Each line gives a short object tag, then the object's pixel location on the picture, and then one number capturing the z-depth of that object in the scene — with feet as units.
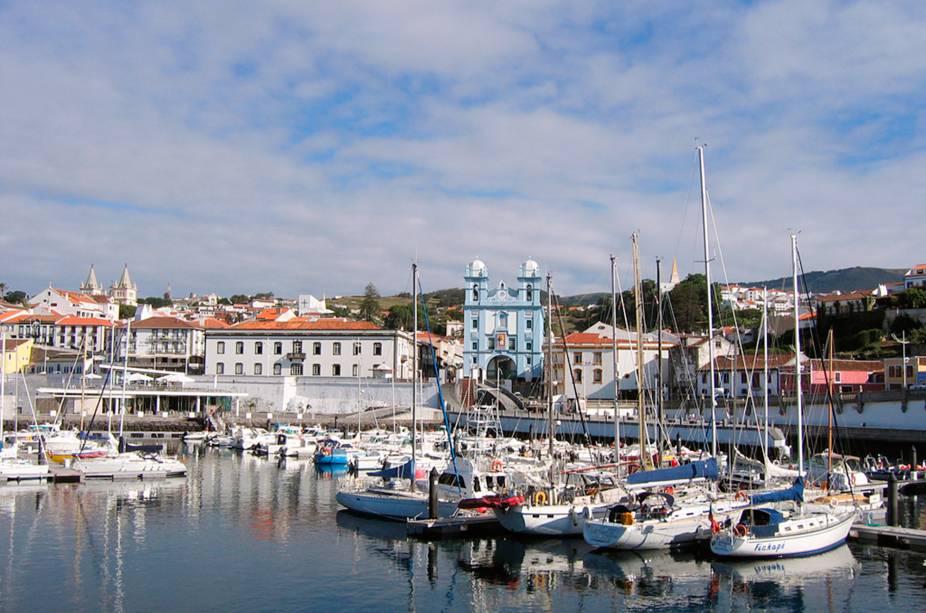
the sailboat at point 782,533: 83.66
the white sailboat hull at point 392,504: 104.78
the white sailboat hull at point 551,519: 94.94
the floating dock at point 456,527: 98.43
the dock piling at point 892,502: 96.12
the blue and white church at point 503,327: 302.45
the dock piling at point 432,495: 99.91
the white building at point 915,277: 400.26
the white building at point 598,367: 289.53
